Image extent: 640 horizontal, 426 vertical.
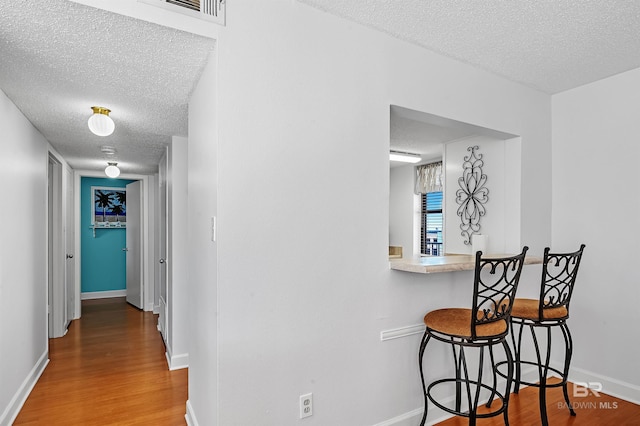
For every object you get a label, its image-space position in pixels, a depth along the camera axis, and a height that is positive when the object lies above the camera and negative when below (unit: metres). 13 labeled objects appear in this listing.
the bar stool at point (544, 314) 2.23 -0.67
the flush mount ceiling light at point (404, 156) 4.84 +0.74
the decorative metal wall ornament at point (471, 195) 3.27 +0.15
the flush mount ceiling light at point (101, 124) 2.51 +0.60
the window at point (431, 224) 5.44 -0.23
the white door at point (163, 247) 4.04 -0.46
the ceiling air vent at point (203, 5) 1.61 +0.94
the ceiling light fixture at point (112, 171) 4.48 +0.47
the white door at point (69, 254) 4.91 -0.65
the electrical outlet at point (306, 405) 1.87 -1.04
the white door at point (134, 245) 5.82 -0.63
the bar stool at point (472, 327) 1.86 -0.65
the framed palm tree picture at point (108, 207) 6.53 +0.02
